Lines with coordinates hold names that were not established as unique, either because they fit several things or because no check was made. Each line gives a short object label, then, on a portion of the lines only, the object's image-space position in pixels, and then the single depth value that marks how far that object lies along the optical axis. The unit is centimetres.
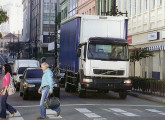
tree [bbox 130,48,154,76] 2828
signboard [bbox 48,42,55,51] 7738
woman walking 1319
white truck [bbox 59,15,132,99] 2067
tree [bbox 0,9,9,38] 4225
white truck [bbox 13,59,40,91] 2825
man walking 1306
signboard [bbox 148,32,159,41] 3488
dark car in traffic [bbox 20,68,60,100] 1973
